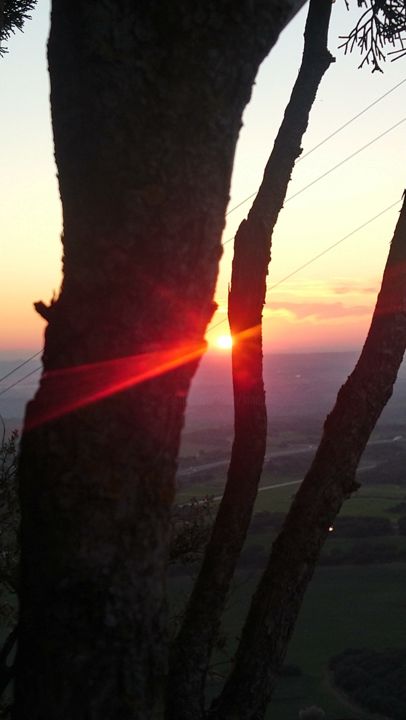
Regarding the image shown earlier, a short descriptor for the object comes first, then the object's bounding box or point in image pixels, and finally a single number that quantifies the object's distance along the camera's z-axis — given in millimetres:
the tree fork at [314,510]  3570
